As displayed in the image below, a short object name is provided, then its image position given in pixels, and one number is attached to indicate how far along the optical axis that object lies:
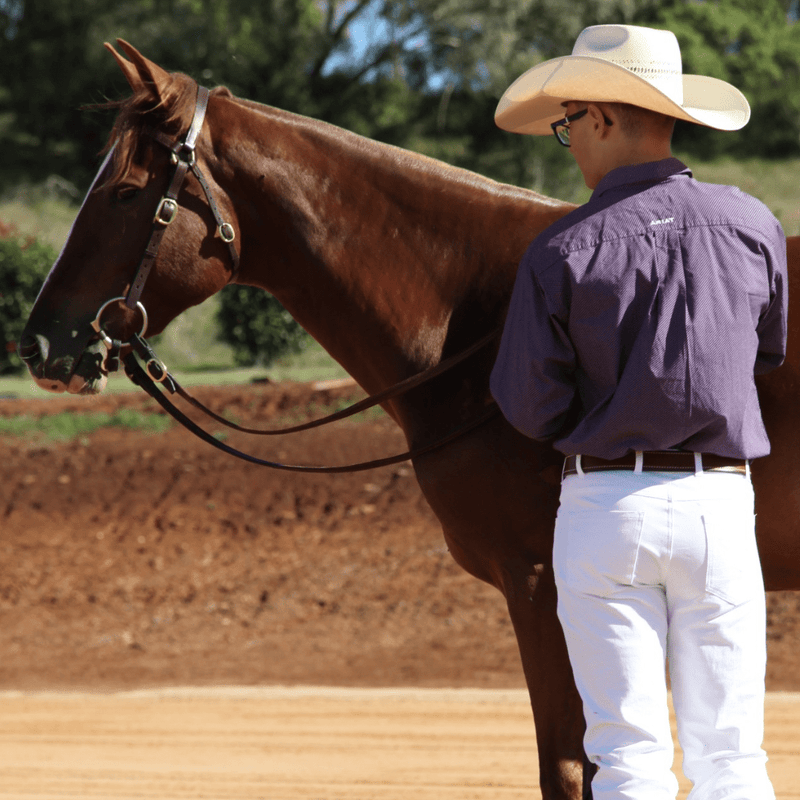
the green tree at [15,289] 31.28
